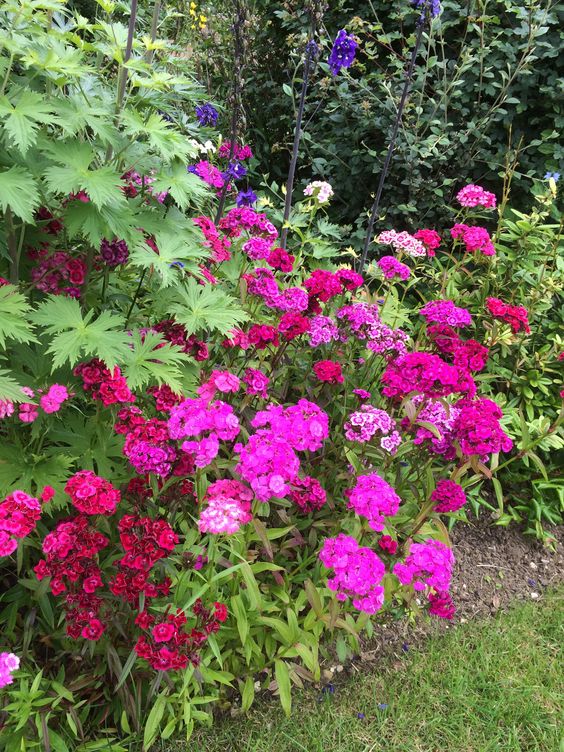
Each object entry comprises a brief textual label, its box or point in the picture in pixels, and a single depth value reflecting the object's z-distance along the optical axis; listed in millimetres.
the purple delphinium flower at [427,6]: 2910
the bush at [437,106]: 3965
